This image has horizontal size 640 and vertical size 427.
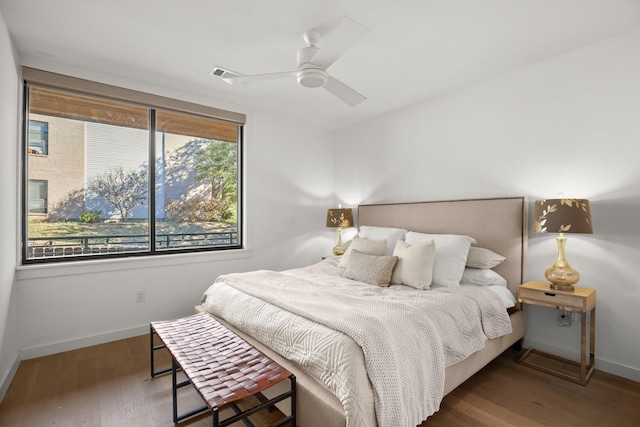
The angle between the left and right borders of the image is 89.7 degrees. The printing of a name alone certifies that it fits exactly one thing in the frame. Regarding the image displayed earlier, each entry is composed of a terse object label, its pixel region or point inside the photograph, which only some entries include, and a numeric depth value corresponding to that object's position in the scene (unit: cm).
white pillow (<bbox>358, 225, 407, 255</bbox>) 340
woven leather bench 149
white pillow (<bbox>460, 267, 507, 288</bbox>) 272
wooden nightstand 226
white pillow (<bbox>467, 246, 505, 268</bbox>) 278
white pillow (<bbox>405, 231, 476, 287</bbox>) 264
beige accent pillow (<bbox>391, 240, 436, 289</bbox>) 258
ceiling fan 187
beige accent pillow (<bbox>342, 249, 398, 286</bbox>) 271
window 284
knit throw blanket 155
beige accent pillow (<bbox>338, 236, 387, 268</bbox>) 312
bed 149
